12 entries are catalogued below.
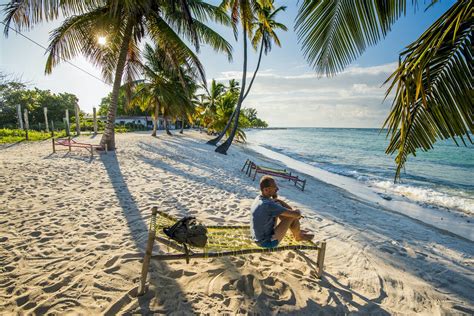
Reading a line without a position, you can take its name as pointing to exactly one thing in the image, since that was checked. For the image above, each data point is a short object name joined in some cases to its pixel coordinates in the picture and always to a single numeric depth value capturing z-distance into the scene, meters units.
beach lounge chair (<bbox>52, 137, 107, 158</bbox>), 9.33
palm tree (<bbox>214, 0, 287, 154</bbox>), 14.37
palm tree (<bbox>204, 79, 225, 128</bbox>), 25.22
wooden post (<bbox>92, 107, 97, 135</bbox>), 19.00
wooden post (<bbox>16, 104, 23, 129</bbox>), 17.18
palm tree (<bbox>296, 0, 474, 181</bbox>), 1.44
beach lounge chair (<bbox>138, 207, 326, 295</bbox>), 2.38
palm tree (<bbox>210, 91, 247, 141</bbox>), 21.97
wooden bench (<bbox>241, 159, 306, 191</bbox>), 8.09
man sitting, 2.70
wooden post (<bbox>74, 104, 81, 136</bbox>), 17.97
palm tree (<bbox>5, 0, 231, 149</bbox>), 6.68
